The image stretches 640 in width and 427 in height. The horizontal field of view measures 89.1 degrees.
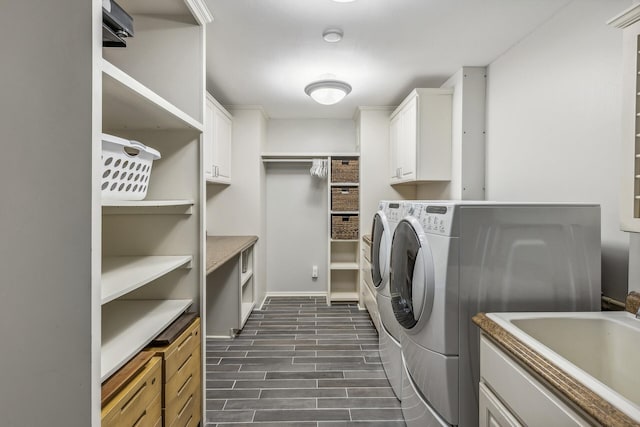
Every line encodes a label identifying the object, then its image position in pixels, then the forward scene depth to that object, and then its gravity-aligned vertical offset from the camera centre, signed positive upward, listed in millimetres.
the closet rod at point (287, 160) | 3865 +655
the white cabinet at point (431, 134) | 2902 +727
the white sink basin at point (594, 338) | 1099 -437
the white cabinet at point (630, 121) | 1051 +313
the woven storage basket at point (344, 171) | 3824 +512
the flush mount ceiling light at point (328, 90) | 2688 +1054
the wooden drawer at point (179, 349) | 1294 -594
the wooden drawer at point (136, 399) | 966 -610
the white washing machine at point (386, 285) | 2035 -503
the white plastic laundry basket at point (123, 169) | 1088 +163
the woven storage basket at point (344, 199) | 3824 +182
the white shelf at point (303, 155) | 3793 +701
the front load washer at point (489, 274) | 1324 -244
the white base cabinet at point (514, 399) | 784 -511
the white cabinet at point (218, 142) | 2881 +699
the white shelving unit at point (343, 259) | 3838 -569
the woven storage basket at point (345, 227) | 3826 -148
